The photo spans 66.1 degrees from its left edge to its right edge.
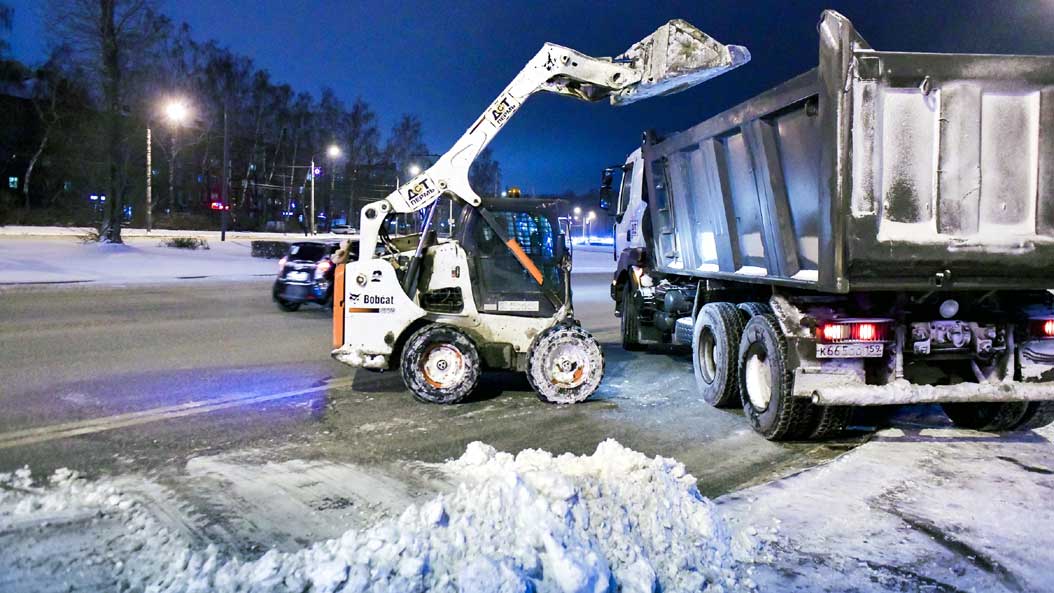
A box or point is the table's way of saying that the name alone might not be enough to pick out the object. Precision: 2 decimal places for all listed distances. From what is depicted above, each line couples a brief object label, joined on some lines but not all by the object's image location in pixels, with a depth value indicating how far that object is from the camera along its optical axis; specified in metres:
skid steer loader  8.21
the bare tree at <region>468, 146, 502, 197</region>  66.75
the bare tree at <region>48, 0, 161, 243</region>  32.47
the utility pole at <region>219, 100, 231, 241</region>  39.82
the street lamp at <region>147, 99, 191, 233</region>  35.35
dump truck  5.91
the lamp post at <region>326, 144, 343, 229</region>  72.21
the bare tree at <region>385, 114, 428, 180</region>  81.94
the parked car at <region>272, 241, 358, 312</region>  16.42
